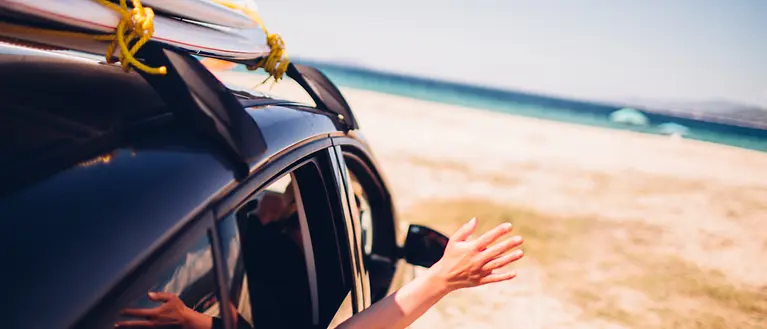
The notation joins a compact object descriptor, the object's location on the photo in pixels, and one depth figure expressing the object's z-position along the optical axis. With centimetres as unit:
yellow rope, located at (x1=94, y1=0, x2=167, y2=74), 106
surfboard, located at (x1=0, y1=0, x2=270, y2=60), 92
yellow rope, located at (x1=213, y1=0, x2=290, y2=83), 180
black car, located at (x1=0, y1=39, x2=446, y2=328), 80
